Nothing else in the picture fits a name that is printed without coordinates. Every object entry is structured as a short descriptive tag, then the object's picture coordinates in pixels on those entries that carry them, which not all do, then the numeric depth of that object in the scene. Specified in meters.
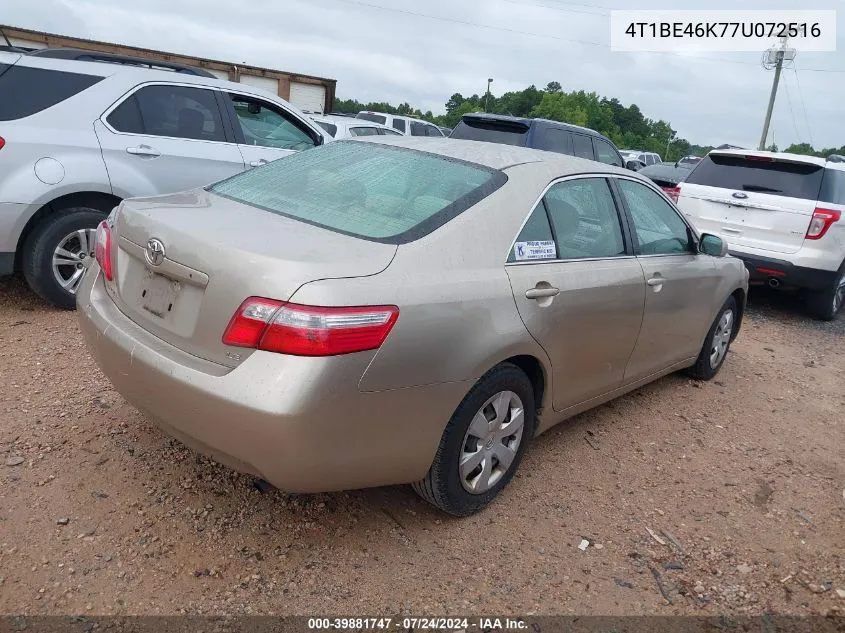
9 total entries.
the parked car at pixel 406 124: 18.44
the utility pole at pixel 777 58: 33.59
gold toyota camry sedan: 2.29
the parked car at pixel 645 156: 25.20
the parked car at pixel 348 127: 11.10
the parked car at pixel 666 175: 9.72
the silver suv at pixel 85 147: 4.57
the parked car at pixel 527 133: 8.38
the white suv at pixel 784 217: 6.90
